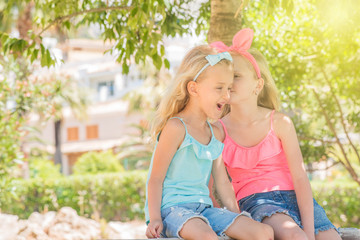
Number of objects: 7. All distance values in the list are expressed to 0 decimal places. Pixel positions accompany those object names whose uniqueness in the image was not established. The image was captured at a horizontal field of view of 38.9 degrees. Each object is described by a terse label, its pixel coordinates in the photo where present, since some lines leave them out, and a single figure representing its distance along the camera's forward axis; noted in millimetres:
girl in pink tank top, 2933
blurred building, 32469
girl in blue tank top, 2543
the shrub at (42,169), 20000
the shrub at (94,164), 18969
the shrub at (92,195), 13180
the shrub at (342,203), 10062
